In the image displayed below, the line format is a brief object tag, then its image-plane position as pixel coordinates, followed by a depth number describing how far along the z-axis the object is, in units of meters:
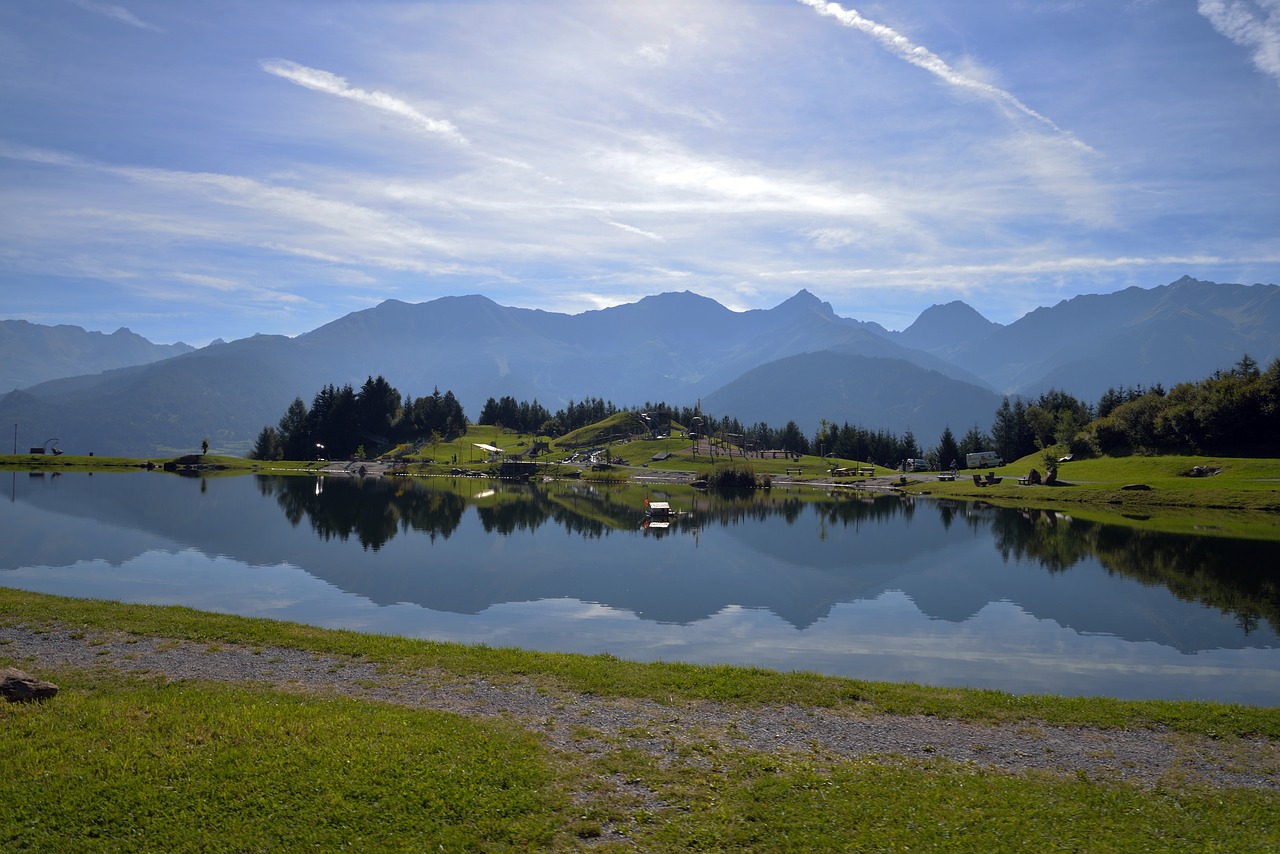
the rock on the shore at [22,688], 15.00
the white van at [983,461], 166.49
